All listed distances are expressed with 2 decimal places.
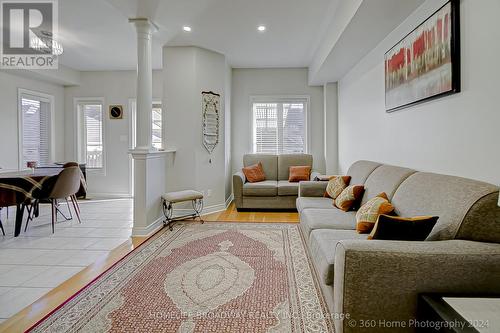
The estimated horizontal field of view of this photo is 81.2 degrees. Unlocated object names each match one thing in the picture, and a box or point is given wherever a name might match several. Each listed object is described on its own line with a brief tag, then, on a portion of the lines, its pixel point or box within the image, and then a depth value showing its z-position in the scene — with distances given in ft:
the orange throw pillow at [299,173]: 17.62
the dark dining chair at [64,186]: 13.04
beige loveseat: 16.39
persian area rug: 5.99
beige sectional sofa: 4.38
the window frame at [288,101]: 19.98
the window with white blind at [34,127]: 18.70
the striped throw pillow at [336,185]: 11.85
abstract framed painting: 6.60
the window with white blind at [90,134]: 21.74
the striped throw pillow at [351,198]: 9.99
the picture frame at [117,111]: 21.36
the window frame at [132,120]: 21.34
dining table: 11.41
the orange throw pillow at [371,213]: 7.34
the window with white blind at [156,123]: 21.94
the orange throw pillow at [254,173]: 17.54
